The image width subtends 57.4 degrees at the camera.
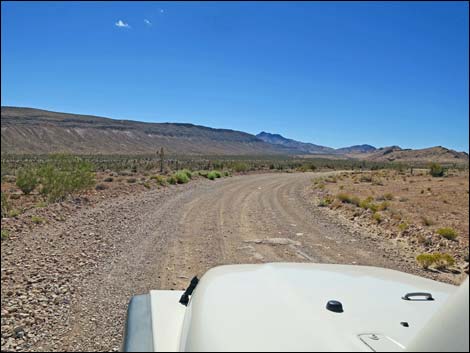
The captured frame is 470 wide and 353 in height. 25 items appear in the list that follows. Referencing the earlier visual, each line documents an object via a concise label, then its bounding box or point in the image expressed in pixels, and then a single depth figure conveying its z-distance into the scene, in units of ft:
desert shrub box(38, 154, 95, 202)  53.36
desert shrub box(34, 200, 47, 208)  43.64
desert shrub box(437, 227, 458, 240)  36.73
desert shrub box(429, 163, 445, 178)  135.13
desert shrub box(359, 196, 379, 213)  50.42
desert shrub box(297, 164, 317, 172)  180.55
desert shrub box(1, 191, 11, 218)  40.10
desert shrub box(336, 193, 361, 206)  57.56
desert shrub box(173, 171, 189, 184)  83.61
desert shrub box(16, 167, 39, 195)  58.75
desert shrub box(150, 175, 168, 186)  76.46
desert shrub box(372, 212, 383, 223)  44.24
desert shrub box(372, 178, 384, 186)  98.37
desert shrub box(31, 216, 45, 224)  34.19
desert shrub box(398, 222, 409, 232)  39.03
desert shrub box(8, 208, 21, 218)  37.45
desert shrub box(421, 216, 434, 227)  43.24
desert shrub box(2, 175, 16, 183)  79.10
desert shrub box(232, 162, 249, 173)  143.91
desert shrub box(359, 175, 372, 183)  108.78
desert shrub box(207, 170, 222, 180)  99.92
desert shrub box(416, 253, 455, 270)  27.48
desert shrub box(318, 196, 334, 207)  57.37
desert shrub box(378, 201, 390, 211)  52.03
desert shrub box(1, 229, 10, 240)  28.42
